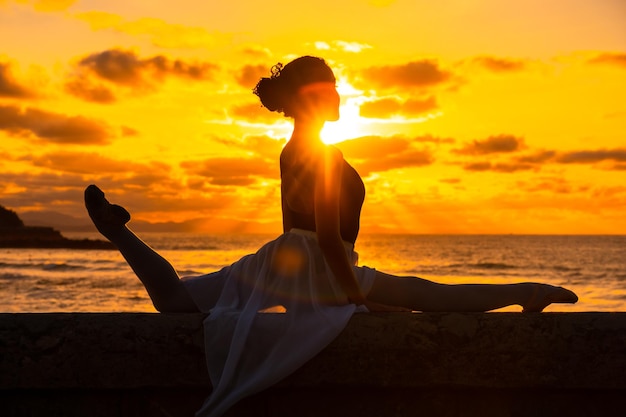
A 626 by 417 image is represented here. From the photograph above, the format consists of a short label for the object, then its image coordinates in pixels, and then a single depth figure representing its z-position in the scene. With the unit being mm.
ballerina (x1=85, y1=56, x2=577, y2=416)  2787
